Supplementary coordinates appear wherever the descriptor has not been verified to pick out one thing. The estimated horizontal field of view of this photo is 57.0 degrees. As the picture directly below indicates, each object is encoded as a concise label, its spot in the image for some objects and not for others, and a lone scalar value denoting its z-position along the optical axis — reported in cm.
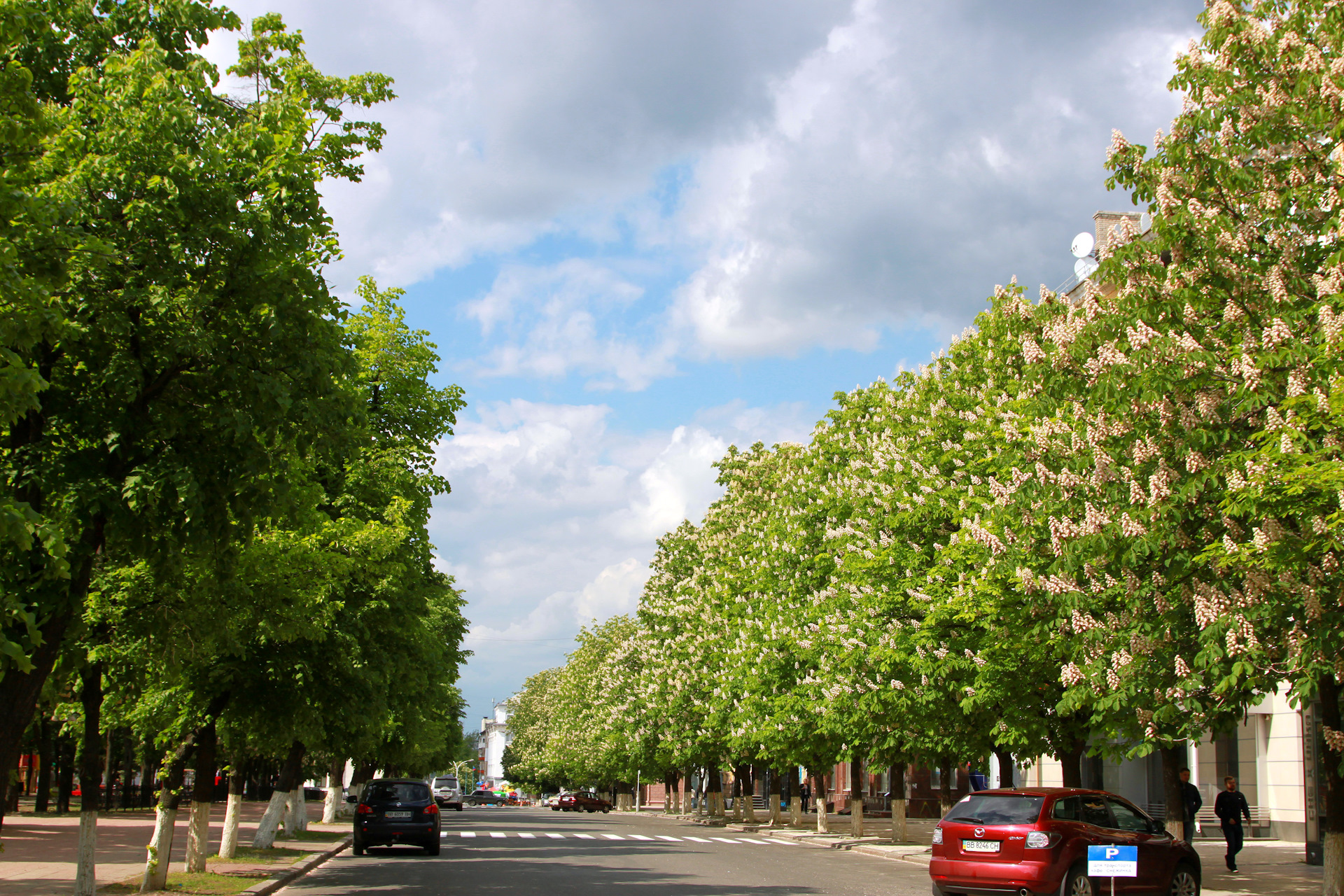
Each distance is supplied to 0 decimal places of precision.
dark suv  2683
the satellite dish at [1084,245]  4472
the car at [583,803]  8331
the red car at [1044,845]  1424
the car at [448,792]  8225
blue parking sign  1080
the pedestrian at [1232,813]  2188
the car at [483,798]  11056
